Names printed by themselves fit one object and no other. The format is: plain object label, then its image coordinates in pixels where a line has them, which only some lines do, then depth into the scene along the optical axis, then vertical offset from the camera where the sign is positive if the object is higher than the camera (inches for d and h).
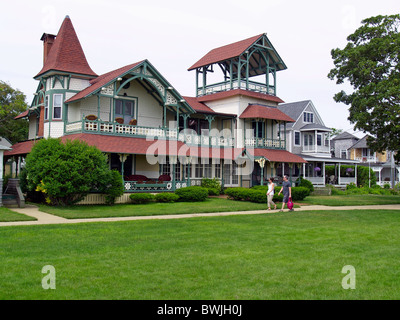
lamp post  1200.5 +59.9
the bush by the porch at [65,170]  800.3 +22.3
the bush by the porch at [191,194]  977.5 -27.5
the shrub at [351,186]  1760.3 -12.0
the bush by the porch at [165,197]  949.6 -33.9
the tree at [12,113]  1434.4 +231.8
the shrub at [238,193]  1002.7 -25.5
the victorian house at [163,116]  1009.5 +182.6
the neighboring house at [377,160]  2342.5 +130.4
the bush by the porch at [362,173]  1974.4 +48.1
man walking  799.1 -12.8
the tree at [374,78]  968.9 +262.5
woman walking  835.9 -20.6
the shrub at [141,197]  932.0 -33.7
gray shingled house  1812.3 +174.5
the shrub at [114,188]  890.1 -13.6
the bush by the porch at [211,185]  1144.8 -7.6
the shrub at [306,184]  1370.6 -3.7
